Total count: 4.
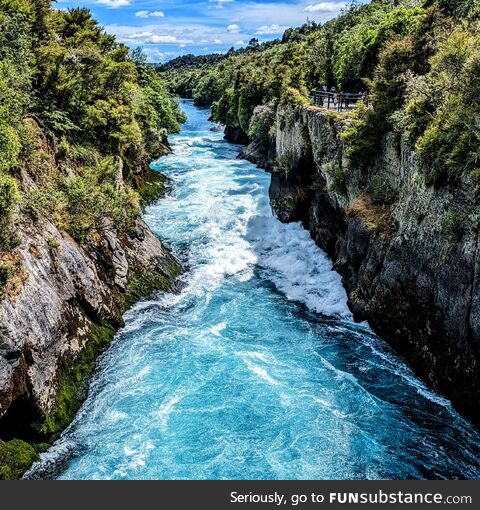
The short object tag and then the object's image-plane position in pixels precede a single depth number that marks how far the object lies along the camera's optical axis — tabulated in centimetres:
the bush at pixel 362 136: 2403
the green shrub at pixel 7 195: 1631
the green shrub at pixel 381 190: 2303
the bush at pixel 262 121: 5197
